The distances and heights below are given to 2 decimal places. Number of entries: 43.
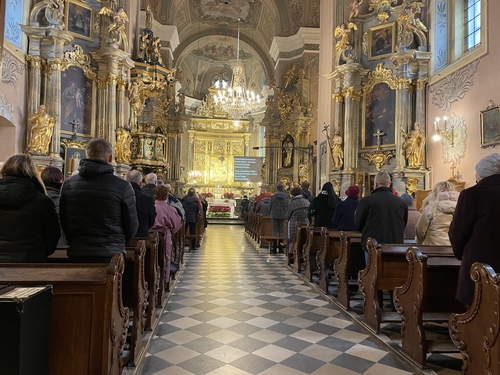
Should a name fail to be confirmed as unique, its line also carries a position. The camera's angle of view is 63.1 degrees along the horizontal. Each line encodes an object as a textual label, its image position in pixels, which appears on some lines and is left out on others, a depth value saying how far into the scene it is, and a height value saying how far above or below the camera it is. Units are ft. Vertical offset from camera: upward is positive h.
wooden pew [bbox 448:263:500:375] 7.67 -2.64
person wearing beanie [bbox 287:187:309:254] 26.96 -0.76
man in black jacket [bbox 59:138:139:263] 9.64 -0.29
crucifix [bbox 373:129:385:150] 43.75 +6.94
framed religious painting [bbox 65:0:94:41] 40.70 +18.04
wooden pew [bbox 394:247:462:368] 10.81 -2.83
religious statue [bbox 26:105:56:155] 33.68 +5.29
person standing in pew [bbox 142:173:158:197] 18.71 +0.58
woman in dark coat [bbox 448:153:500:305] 8.82 -0.51
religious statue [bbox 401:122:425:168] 38.60 +5.14
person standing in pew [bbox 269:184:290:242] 30.91 -0.60
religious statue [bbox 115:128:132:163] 43.16 +5.40
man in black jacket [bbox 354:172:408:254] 15.05 -0.57
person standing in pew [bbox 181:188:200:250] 34.72 -1.11
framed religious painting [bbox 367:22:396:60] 43.58 +17.39
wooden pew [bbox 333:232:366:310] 16.65 -2.72
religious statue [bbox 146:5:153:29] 56.72 +25.36
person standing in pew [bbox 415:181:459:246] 13.66 -0.53
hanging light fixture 62.28 +15.39
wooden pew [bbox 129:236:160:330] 13.66 -2.71
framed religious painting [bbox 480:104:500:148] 27.71 +5.28
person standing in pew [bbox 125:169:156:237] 14.93 -0.39
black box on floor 5.70 -2.01
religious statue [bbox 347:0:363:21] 44.45 +21.01
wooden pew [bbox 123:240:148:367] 10.95 -2.81
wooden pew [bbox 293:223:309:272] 25.23 -2.84
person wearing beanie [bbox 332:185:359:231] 19.51 -0.68
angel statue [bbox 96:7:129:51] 41.81 +18.13
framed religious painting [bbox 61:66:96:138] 39.86 +9.39
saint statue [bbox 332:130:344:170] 46.03 +5.43
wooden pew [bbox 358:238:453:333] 13.52 -2.44
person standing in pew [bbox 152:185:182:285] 18.81 -1.00
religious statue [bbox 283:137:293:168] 72.79 +8.35
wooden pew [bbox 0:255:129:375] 7.51 -2.30
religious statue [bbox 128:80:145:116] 47.19 +12.03
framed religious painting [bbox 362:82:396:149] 43.19 +9.02
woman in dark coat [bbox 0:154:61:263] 8.81 -0.38
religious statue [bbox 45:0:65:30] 35.17 +15.90
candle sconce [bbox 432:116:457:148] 34.47 +6.01
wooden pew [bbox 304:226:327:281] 22.78 -2.62
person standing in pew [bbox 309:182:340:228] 23.02 -0.46
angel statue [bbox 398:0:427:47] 39.27 +17.05
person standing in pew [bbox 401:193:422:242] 18.17 -0.98
